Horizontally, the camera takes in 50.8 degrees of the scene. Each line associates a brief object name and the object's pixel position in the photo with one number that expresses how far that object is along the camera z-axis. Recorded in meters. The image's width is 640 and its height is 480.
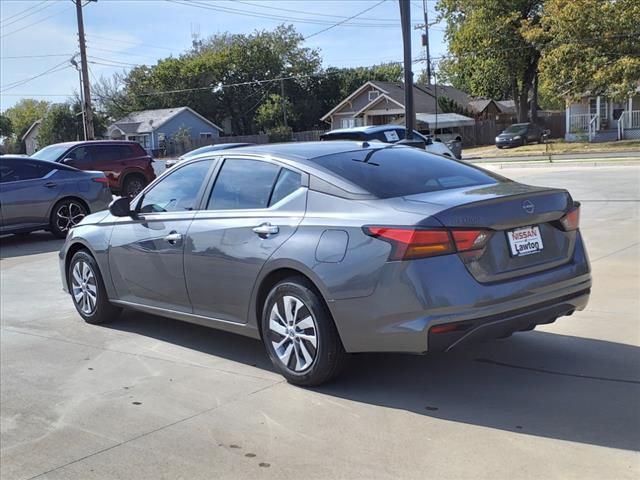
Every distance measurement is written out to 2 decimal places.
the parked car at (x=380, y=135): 15.56
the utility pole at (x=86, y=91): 33.88
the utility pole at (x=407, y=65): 12.21
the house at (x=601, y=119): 42.75
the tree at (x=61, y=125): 63.97
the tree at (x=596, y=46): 36.94
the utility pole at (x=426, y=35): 51.95
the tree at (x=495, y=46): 44.81
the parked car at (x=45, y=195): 11.95
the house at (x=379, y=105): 57.62
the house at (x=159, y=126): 67.81
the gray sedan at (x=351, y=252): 4.03
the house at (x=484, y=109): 66.13
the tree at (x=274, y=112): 71.81
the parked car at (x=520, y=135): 43.22
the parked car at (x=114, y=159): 16.83
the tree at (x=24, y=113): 103.58
